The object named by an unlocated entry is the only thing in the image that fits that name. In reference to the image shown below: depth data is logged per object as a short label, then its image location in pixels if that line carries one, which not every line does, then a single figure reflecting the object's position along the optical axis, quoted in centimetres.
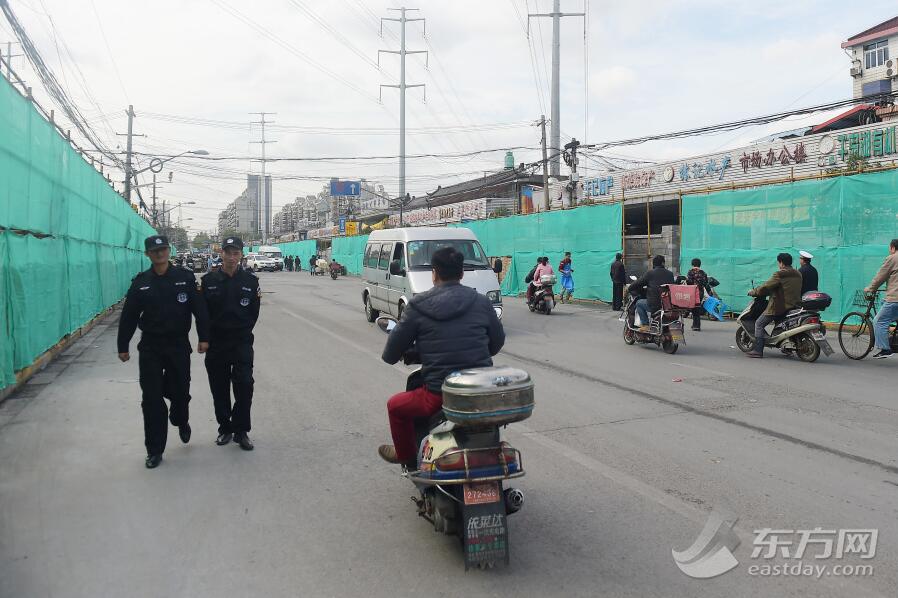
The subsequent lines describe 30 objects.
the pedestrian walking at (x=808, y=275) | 1113
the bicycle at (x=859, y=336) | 1027
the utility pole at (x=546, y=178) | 2856
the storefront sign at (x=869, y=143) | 1905
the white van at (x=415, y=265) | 1334
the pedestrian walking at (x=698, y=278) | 1520
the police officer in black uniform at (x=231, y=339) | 573
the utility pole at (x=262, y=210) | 10119
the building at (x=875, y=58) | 4469
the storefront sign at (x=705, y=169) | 2378
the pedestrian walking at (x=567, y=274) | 2141
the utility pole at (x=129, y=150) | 3907
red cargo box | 1142
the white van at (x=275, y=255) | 5865
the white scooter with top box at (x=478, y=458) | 342
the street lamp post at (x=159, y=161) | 3691
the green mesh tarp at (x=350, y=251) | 4897
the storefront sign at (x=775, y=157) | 2128
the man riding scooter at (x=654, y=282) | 1134
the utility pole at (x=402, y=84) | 5484
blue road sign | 7594
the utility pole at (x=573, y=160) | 2772
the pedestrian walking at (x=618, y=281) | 1914
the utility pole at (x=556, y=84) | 3030
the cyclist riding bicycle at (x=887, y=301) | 964
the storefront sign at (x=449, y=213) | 4291
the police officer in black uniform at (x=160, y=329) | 532
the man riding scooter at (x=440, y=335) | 381
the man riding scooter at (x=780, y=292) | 1018
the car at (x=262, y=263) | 5678
